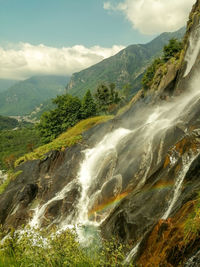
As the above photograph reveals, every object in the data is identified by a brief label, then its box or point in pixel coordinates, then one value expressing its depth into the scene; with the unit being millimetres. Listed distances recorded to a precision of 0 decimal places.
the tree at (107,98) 62625
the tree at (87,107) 55012
